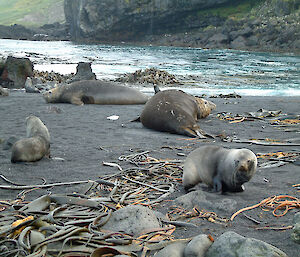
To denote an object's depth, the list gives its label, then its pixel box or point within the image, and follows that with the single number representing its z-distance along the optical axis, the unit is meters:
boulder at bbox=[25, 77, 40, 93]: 13.35
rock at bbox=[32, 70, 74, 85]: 16.90
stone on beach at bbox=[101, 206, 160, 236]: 3.04
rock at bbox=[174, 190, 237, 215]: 3.54
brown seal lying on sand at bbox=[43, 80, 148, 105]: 10.82
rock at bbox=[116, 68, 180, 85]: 17.45
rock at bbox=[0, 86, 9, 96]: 11.55
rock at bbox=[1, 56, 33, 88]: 14.84
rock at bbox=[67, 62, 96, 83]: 14.77
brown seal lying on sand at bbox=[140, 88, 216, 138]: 7.25
